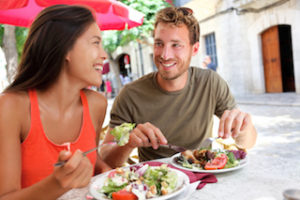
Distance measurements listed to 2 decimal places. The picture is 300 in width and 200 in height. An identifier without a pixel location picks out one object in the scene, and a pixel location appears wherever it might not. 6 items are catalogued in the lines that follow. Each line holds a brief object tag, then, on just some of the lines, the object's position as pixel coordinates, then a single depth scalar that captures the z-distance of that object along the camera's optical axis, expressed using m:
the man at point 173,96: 2.41
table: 1.26
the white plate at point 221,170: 1.49
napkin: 1.40
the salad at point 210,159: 1.57
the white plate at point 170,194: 1.20
